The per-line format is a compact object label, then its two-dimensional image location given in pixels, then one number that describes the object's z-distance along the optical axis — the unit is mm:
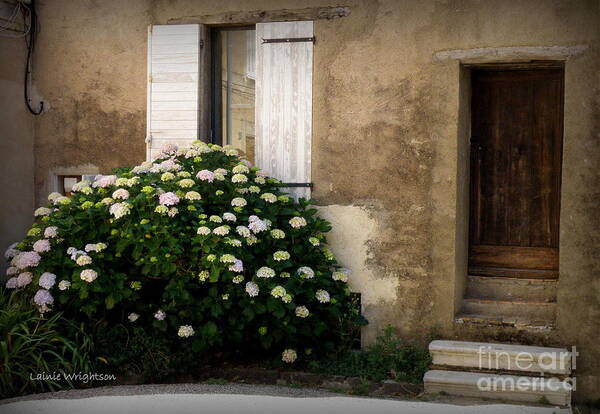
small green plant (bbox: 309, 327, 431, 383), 6367
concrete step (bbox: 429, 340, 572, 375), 6023
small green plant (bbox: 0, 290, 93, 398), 5641
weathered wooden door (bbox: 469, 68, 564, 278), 6719
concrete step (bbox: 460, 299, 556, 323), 6488
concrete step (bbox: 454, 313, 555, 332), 6277
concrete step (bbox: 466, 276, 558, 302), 6637
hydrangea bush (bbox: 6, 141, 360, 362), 5883
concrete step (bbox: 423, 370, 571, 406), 5789
